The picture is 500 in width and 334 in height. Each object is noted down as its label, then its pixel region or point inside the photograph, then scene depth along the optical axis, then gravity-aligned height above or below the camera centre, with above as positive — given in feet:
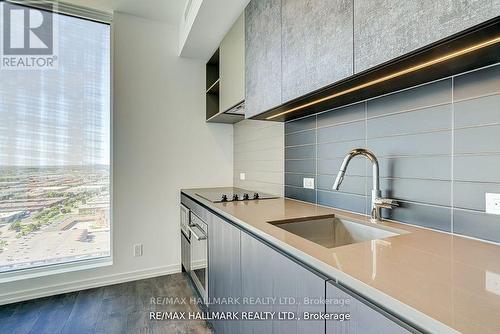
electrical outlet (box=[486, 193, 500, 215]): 2.78 -0.45
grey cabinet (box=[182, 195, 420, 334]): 1.95 -1.48
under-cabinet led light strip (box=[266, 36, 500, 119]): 2.38 +1.15
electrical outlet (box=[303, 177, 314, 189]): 5.66 -0.42
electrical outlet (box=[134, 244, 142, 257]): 8.31 -2.87
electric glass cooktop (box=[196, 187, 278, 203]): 6.23 -0.88
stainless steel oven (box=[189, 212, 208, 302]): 5.87 -2.30
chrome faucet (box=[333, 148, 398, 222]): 3.80 -0.26
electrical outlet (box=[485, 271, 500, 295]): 1.76 -0.90
